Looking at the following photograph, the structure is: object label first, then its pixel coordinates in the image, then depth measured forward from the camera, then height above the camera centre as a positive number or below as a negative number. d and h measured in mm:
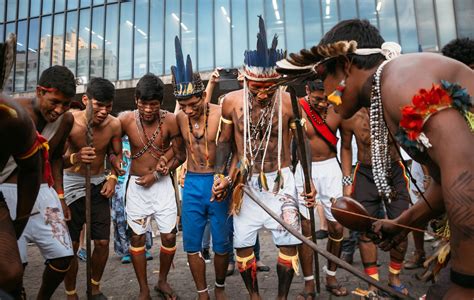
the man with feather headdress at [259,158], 3623 +212
